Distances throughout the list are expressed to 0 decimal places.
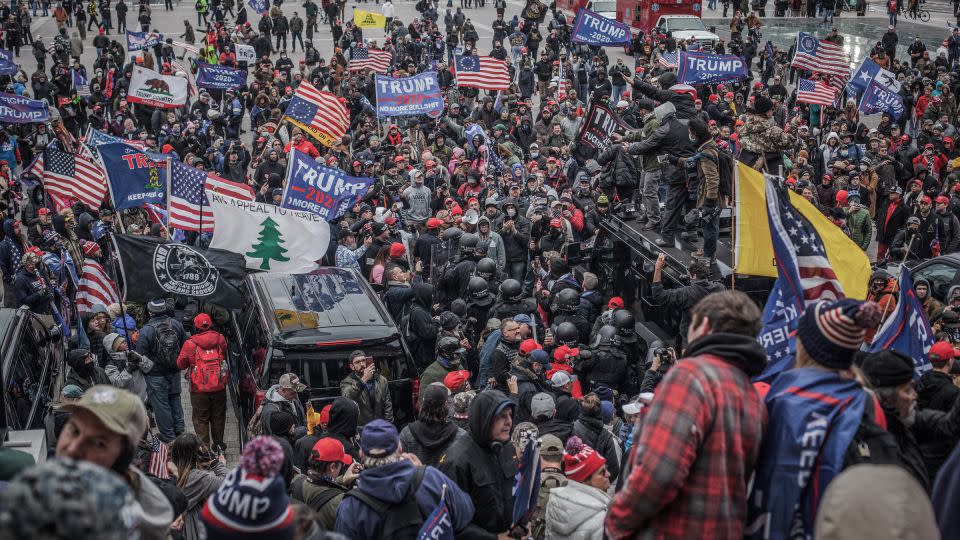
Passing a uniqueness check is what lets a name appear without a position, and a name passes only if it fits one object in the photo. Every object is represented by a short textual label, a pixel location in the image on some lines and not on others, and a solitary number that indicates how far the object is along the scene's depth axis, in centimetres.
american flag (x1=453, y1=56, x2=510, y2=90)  2373
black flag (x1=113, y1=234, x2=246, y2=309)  1127
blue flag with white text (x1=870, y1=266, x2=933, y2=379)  748
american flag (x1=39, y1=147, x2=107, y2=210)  1535
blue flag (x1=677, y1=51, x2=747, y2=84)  2216
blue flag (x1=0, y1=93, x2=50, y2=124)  1989
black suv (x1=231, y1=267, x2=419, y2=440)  954
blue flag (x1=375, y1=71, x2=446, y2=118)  2042
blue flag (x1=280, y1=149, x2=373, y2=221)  1405
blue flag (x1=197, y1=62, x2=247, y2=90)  2477
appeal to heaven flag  1242
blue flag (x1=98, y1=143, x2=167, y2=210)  1427
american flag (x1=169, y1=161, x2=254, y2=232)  1328
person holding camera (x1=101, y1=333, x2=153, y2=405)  1047
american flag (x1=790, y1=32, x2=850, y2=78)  2338
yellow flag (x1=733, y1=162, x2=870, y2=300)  684
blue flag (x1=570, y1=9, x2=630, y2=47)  2631
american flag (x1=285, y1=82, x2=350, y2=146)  1773
